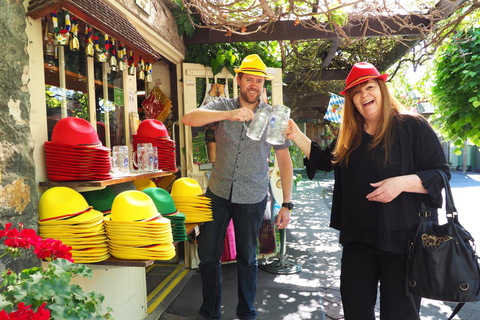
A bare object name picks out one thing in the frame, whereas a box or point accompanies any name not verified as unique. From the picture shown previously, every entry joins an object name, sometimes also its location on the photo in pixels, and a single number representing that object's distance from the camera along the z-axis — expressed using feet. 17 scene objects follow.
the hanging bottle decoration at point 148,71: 8.43
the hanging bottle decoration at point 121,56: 7.30
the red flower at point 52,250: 3.63
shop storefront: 5.50
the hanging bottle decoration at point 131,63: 7.75
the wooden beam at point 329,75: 22.39
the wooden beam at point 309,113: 38.90
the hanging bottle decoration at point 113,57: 7.10
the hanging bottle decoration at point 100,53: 6.65
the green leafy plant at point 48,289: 3.15
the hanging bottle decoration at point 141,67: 8.13
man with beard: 7.94
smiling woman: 5.18
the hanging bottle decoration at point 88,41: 6.33
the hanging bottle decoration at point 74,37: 5.96
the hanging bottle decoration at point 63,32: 5.59
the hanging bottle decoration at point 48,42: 5.78
